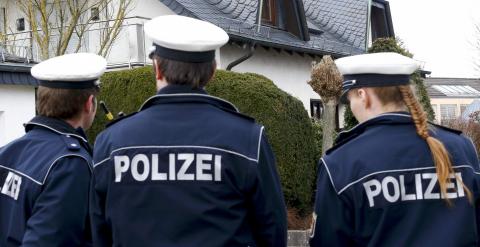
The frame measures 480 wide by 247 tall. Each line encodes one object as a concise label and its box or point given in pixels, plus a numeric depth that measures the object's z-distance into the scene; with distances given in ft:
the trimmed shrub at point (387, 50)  41.63
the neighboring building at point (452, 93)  242.99
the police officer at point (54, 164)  13.34
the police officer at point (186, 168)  11.30
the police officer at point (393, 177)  11.96
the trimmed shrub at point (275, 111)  36.42
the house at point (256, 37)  68.49
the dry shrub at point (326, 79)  42.19
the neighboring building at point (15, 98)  53.47
